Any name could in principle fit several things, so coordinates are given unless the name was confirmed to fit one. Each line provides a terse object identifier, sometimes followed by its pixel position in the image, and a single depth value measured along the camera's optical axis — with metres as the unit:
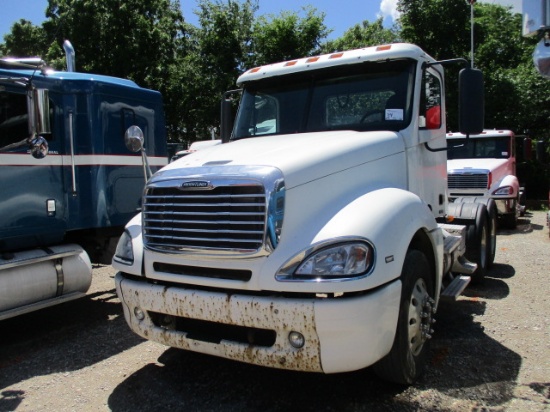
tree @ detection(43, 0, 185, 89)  18.91
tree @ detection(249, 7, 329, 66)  17.73
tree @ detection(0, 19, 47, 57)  25.45
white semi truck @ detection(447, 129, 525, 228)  10.69
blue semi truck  4.78
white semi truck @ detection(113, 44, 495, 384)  2.87
